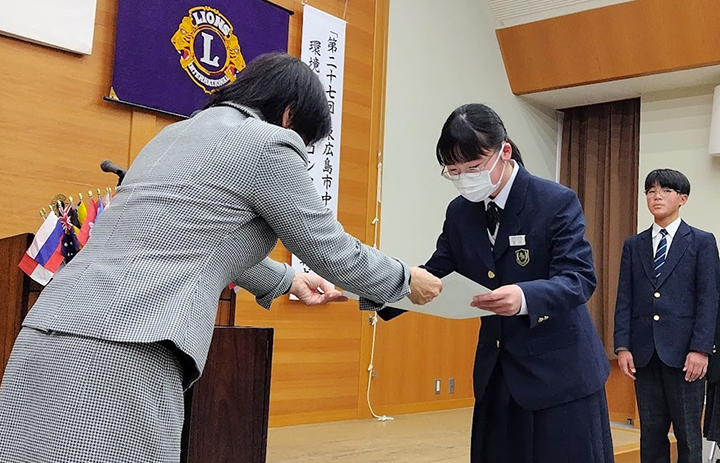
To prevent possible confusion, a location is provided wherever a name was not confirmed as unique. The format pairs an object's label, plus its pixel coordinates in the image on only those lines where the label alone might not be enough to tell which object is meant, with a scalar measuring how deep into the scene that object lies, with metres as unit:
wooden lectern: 2.36
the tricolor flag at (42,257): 2.44
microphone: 2.26
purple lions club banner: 3.85
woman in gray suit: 1.09
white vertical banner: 4.74
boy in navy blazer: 3.29
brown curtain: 6.25
